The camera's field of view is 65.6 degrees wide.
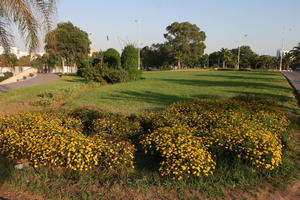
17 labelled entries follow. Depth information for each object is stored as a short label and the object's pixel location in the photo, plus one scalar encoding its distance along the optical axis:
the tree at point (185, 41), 60.62
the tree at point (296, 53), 58.71
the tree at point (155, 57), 65.19
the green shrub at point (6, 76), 28.01
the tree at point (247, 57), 71.81
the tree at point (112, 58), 23.87
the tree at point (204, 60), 73.88
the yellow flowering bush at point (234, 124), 3.36
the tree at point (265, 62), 68.91
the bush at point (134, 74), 21.00
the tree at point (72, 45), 39.34
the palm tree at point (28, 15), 4.21
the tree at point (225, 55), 69.12
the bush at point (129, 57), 21.52
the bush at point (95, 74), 17.77
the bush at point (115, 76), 18.63
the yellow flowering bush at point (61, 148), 3.27
